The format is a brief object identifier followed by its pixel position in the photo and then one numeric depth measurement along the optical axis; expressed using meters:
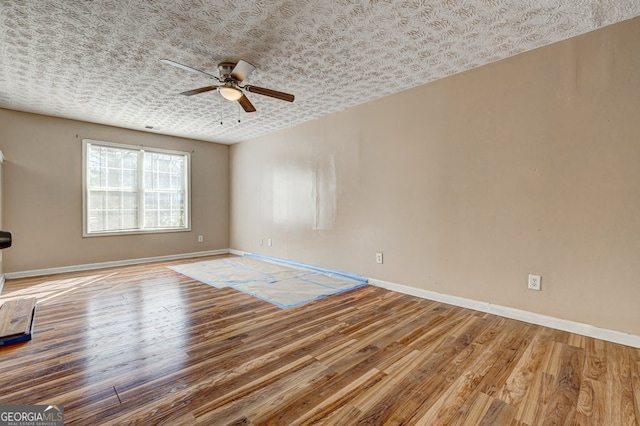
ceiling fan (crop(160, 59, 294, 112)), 2.74
